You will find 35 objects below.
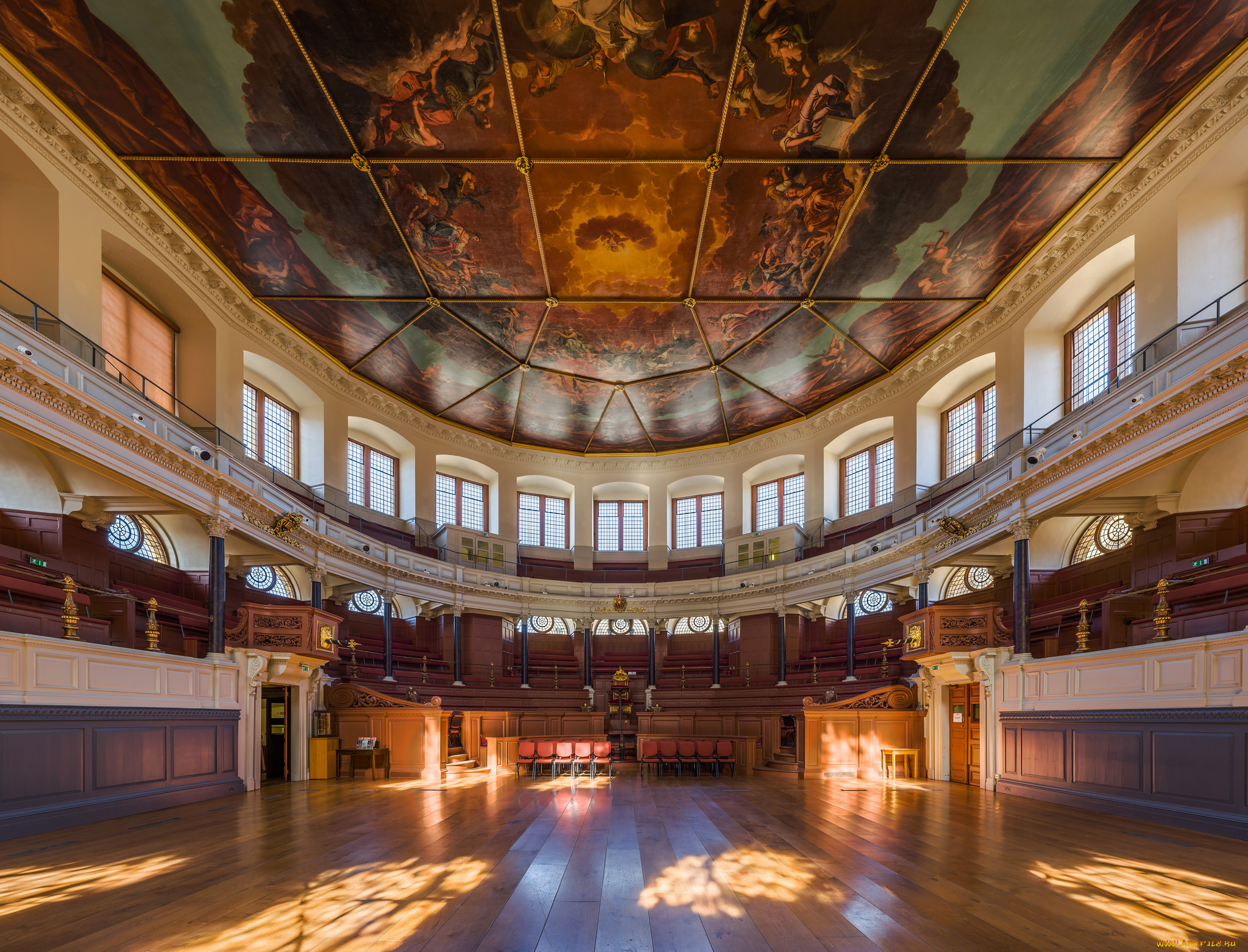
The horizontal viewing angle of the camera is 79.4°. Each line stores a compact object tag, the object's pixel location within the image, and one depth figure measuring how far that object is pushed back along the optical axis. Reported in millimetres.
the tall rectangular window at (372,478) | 22203
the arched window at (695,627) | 26625
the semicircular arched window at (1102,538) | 14805
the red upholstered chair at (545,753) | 15336
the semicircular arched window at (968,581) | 18953
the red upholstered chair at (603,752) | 15398
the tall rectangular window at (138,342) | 13914
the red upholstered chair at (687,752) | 15961
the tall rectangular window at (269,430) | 18375
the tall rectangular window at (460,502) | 25391
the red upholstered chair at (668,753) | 15805
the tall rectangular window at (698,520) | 27531
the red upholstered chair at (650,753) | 15820
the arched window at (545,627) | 26672
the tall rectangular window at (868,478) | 22328
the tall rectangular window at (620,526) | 28250
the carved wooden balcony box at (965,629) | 13844
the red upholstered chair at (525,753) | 15484
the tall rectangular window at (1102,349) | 14102
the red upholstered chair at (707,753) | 16141
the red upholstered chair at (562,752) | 15289
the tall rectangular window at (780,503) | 25250
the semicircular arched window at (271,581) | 18297
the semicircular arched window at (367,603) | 21747
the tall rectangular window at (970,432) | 18328
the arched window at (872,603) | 22000
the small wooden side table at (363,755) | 15539
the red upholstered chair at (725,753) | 16405
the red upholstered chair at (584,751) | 15098
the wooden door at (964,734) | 14422
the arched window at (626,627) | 27047
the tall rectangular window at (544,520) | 27656
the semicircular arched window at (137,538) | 14547
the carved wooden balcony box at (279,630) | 13758
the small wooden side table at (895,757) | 15172
